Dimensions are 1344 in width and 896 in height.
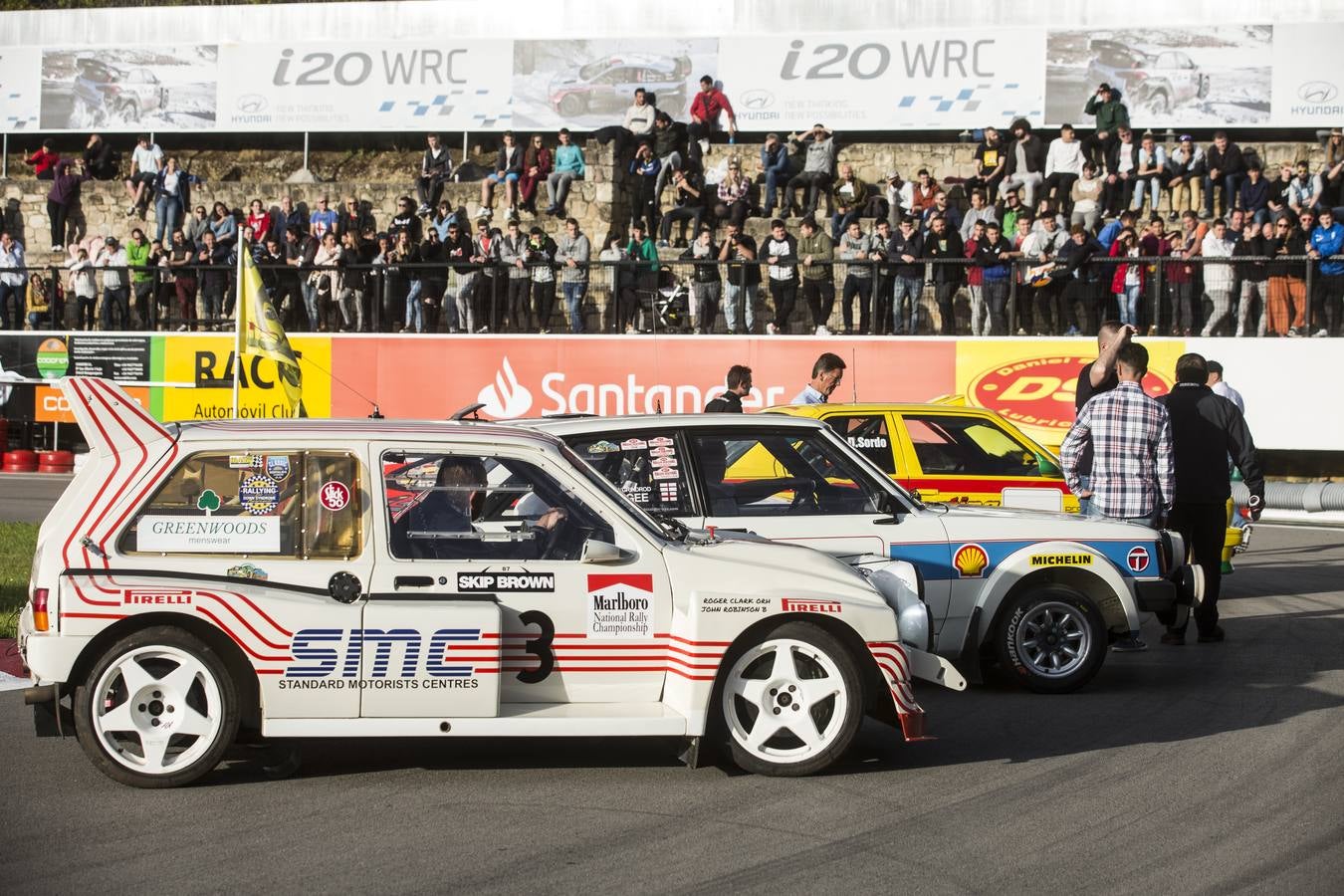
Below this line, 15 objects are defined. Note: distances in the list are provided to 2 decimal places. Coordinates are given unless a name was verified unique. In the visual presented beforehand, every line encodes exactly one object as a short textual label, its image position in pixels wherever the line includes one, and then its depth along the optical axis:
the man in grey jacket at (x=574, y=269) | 24.64
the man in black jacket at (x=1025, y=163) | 25.09
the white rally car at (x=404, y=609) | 6.64
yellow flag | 18.88
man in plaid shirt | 10.32
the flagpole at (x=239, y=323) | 18.54
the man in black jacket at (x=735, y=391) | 12.03
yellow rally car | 11.88
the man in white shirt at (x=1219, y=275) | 22.17
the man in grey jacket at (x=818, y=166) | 26.38
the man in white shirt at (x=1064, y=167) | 25.05
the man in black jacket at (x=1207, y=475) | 11.20
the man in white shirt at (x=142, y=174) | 30.80
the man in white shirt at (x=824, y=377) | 11.91
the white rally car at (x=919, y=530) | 9.04
